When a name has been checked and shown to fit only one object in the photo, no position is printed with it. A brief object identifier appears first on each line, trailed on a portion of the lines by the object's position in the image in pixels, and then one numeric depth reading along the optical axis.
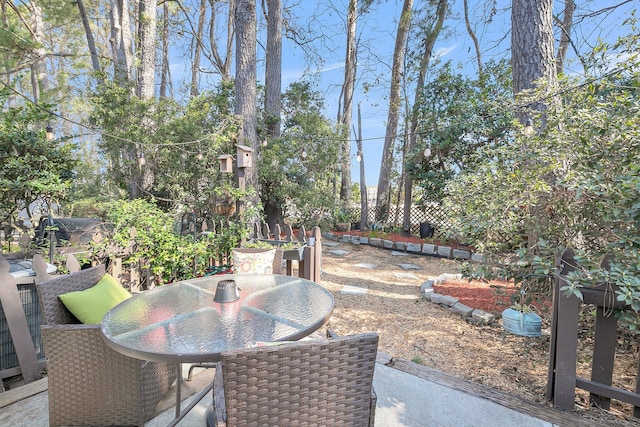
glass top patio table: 1.20
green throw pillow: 1.65
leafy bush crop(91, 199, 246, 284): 3.23
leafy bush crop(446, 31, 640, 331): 1.56
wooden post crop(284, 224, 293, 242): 4.42
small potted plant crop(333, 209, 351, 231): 8.88
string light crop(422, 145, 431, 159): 6.60
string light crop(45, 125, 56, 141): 3.67
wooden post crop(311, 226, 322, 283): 3.56
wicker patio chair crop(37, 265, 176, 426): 1.46
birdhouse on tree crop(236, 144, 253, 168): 3.87
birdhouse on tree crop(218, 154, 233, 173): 3.95
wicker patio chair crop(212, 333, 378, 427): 0.90
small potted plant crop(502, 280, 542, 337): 2.59
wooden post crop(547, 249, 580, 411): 1.73
